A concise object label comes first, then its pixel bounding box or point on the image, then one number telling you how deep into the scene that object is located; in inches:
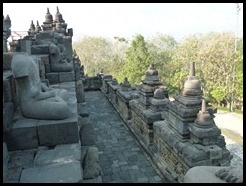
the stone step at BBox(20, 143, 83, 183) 128.9
